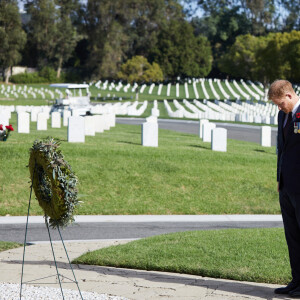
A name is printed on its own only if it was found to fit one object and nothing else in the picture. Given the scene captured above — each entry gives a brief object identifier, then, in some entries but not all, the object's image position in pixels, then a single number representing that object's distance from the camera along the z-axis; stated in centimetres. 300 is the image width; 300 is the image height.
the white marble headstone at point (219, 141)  1850
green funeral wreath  557
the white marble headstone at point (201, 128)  2538
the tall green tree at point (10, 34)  8494
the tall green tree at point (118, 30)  9432
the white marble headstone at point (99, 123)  2452
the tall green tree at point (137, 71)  7781
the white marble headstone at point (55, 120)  2678
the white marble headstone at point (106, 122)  2754
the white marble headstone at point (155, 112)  4681
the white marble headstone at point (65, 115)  2901
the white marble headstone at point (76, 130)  1772
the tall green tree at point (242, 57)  8544
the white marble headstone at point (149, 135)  1833
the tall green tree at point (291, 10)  13188
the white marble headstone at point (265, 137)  2333
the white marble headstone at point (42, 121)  2423
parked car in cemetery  3724
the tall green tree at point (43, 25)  9288
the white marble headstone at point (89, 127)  2175
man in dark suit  594
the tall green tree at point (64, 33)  9362
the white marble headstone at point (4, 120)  2030
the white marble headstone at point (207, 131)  2211
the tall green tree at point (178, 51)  9950
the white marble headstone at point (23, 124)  2109
